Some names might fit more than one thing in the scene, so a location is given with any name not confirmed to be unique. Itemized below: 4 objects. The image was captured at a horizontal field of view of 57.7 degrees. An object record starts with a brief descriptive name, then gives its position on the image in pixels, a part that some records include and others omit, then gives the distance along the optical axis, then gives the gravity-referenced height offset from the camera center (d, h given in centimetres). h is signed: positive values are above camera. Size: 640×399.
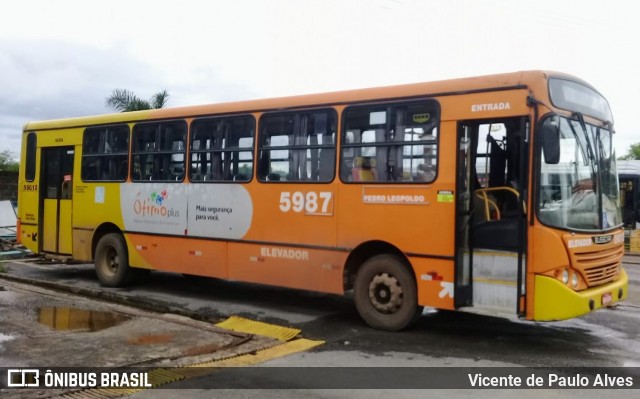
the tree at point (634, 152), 7399 +731
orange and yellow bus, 640 +8
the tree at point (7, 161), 6694 +398
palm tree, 2239 +369
